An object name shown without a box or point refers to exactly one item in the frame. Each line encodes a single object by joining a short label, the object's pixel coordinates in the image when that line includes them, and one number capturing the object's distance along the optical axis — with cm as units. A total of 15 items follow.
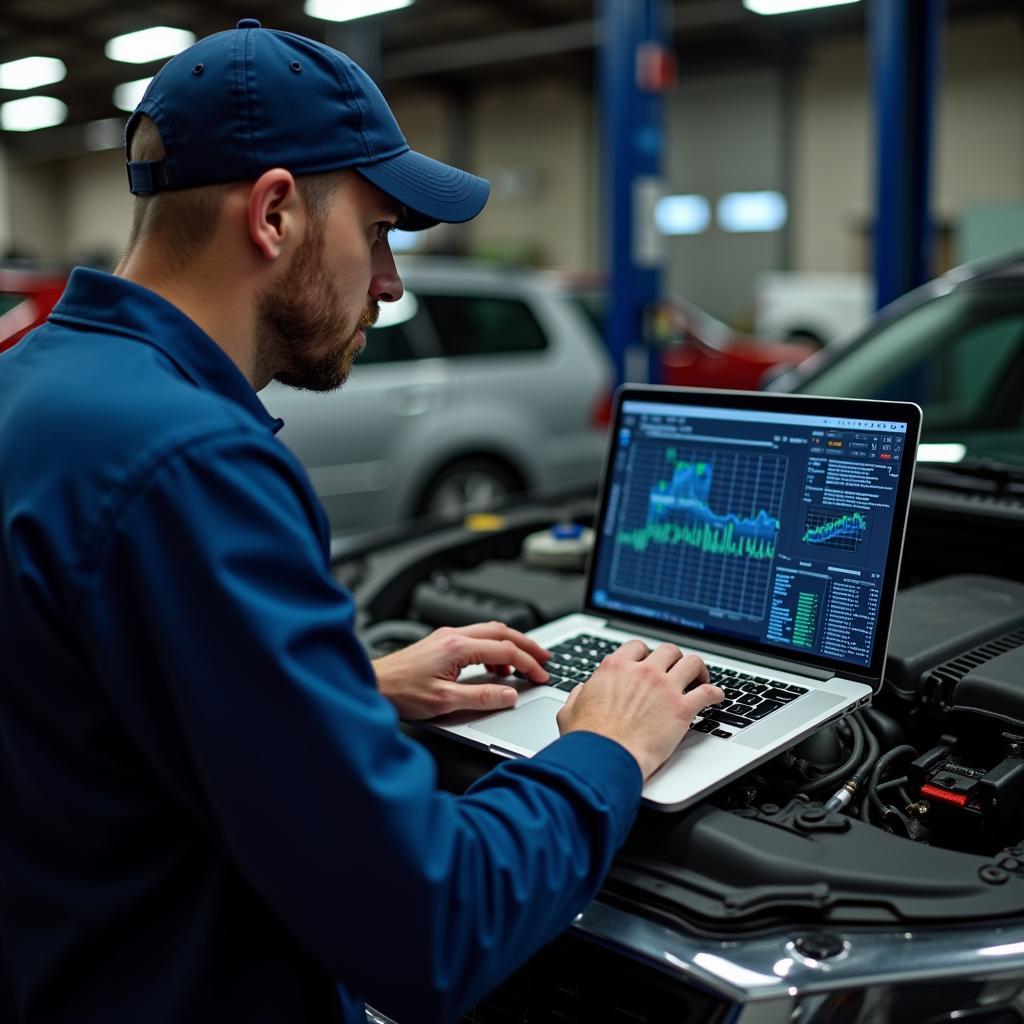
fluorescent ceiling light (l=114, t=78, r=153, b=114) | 1585
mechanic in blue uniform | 83
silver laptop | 136
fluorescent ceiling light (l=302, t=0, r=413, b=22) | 1158
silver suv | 516
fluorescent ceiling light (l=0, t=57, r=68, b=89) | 1491
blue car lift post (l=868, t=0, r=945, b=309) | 530
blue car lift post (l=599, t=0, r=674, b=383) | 533
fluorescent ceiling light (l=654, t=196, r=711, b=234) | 1677
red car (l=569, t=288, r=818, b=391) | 946
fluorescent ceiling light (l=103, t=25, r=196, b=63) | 1355
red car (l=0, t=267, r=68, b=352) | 473
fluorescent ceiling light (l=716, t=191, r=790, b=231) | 1606
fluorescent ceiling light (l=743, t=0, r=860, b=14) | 1220
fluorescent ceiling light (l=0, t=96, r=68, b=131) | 1781
